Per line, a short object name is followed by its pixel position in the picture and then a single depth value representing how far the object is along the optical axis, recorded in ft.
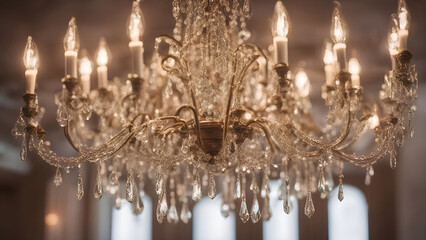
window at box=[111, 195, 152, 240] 24.90
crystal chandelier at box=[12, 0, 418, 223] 8.32
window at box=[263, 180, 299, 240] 25.09
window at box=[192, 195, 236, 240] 25.03
